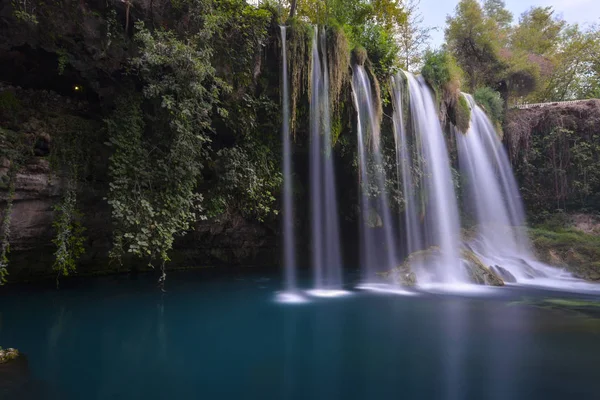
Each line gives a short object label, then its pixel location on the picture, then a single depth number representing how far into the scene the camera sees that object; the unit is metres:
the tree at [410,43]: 20.06
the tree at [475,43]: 17.97
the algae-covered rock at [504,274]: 10.68
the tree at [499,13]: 23.59
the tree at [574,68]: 20.67
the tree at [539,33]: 21.92
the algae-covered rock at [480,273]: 10.04
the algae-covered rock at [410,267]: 10.04
